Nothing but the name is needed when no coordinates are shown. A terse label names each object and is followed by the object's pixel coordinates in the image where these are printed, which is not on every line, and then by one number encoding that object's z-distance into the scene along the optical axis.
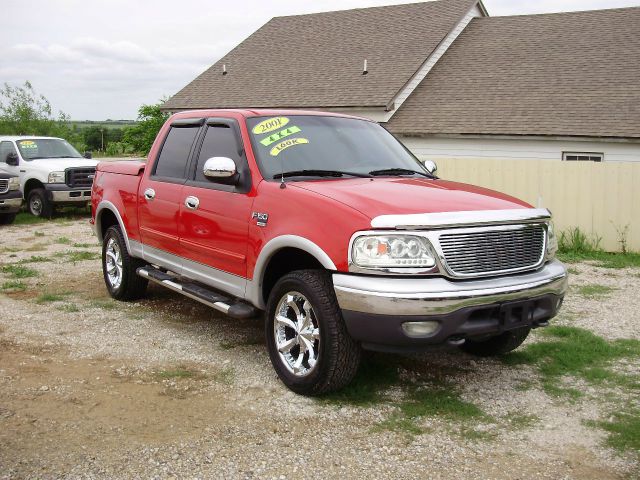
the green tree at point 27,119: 26.44
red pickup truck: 4.36
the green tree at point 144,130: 33.94
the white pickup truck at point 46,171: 15.82
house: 17.62
